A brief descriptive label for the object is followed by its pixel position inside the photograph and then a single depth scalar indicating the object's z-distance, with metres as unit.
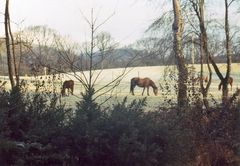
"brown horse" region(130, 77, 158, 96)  42.35
